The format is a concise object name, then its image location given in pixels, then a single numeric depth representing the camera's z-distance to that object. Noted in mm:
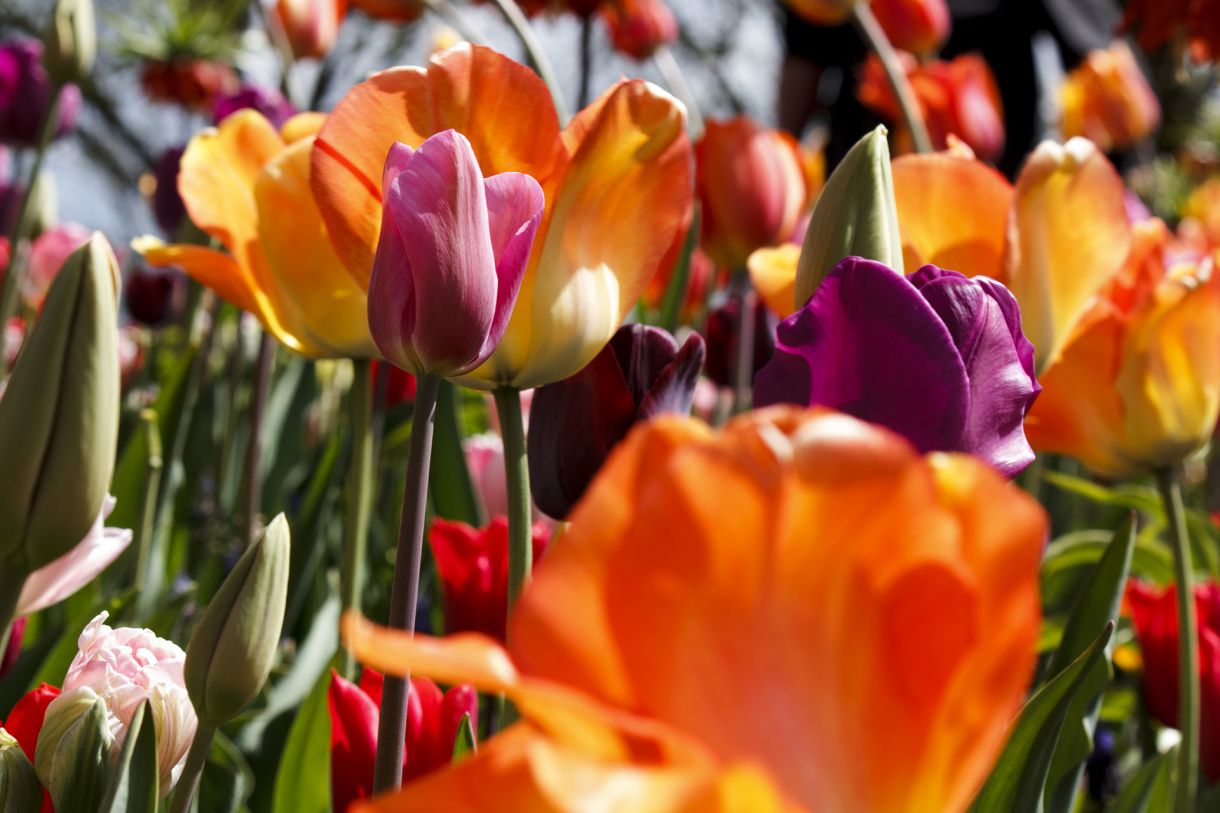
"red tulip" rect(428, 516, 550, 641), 977
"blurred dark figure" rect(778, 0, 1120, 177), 3639
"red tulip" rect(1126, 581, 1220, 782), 1127
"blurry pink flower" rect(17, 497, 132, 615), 866
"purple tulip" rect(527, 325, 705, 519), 851
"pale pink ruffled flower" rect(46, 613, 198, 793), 810
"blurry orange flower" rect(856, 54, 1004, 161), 2446
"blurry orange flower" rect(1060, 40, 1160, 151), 3770
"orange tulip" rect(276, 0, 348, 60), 2161
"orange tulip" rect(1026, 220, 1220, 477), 990
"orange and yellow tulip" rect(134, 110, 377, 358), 921
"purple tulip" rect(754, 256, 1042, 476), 780
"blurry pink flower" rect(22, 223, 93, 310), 2443
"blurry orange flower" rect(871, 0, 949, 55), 2914
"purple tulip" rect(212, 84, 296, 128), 1630
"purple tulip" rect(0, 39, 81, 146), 2244
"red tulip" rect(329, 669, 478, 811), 859
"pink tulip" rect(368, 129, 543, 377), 799
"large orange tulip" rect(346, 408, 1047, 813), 671
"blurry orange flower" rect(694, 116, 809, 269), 1680
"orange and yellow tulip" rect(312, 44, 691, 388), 829
